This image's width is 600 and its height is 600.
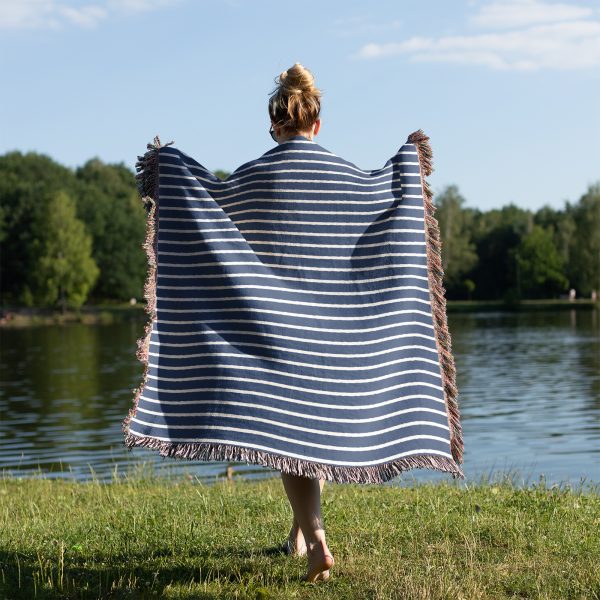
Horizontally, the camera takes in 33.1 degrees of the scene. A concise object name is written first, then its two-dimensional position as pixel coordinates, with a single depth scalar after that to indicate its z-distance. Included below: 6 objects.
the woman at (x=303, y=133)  4.55
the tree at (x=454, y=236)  90.12
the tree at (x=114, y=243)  78.81
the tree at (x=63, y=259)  70.25
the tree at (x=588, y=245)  79.38
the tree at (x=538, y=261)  89.75
